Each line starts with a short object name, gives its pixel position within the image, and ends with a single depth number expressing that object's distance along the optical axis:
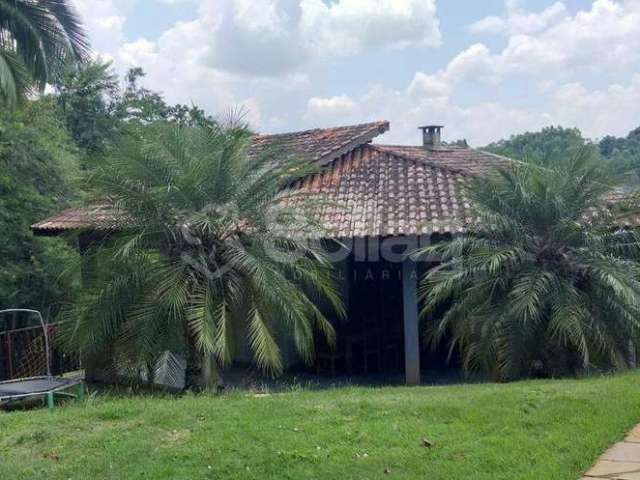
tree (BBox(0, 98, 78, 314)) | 17.88
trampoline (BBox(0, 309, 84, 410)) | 9.64
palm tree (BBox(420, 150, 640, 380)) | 9.95
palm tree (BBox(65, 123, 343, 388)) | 9.84
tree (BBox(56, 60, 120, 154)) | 28.12
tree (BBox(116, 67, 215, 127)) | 31.04
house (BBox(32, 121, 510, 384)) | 11.92
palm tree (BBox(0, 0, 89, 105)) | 12.80
